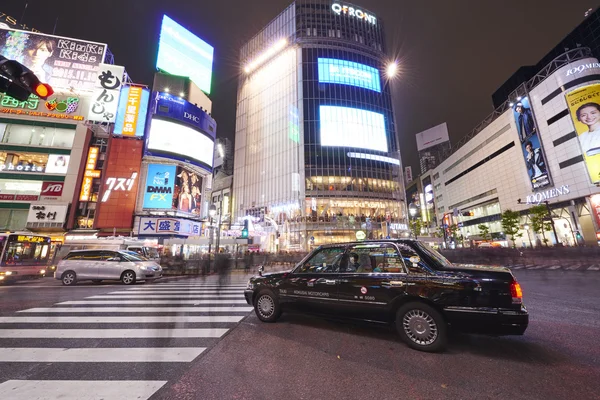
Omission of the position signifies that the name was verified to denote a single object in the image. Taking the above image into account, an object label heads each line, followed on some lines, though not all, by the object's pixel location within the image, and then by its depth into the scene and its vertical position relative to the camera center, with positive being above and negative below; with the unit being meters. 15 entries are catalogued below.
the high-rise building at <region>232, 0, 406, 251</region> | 53.53 +28.53
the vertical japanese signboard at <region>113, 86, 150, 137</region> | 35.53 +20.88
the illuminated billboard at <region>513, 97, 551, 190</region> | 41.38 +18.10
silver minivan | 11.79 -0.31
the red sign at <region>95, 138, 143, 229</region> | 32.25 +9.64
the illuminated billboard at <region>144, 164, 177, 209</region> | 33.97 +9.80
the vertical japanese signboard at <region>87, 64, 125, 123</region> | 34.59 +22.47
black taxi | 3.69 -0.59
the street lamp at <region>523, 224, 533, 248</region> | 46.34 +4.67
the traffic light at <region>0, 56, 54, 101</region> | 5.60 +4.04
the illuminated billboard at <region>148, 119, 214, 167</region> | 34.28 +16.31
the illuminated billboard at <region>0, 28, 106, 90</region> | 34.72 +28.05
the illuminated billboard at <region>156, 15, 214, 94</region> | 39.97 +33.88
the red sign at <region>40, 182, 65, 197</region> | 31.34 +8.84
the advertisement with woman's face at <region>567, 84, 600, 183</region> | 33.04 +17.13
